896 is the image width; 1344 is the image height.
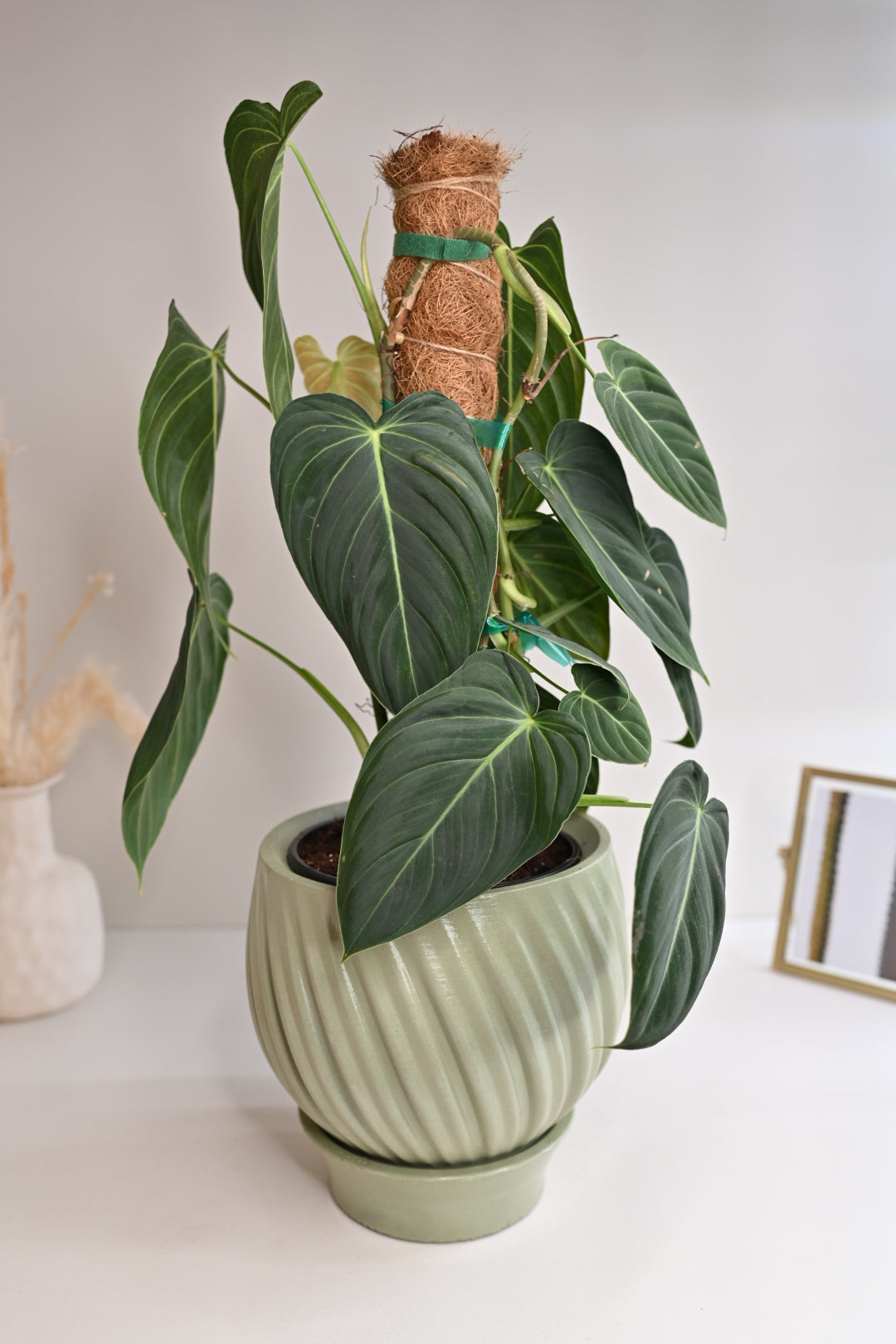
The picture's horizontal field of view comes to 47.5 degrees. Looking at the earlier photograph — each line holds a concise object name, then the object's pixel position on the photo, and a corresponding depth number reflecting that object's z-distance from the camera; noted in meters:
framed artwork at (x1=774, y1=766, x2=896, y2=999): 1.33
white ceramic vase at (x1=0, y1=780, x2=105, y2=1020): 1.23
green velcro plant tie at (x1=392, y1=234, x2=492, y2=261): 0.81
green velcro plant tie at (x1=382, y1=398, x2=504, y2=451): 0.83
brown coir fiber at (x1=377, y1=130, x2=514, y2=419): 0.81
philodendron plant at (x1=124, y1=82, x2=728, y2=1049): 0.64
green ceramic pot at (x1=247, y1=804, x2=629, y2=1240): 0.76
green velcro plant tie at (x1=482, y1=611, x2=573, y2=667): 0.82
